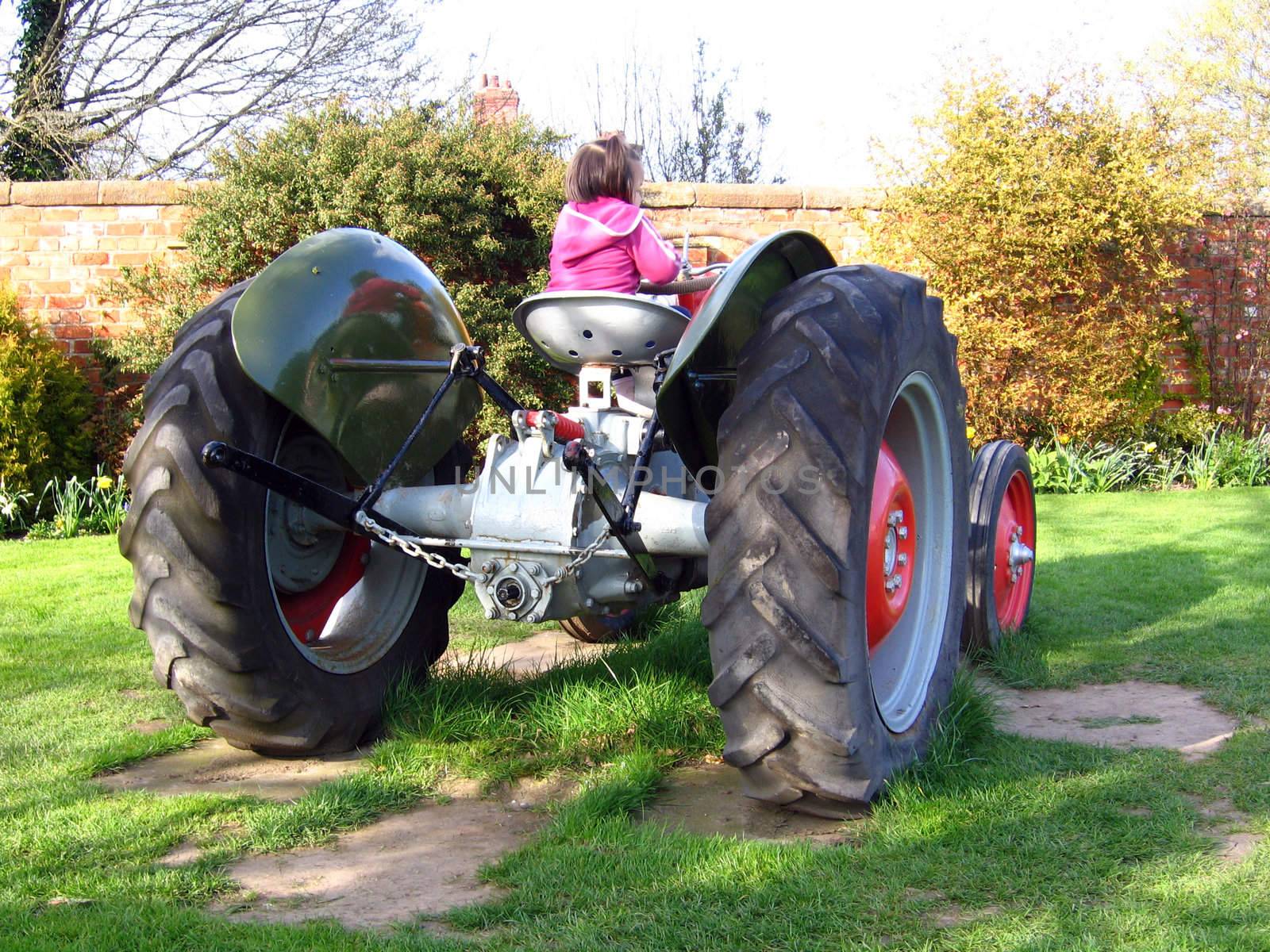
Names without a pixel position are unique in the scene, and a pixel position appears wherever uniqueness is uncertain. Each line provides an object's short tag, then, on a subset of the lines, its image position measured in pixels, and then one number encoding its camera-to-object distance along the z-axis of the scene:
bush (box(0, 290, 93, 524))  8.80
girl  3.46
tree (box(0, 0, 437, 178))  16.36
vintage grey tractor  2.53
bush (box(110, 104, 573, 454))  9.38
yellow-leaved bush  10.23
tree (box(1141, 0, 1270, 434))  11.33
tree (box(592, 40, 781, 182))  20.25
